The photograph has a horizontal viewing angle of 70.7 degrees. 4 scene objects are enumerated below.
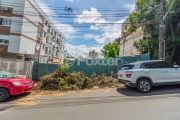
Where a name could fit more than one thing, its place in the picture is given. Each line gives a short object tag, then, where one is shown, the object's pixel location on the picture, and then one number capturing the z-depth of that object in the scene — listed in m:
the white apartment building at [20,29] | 19.12
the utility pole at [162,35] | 8.30
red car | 6.08
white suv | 6.40
